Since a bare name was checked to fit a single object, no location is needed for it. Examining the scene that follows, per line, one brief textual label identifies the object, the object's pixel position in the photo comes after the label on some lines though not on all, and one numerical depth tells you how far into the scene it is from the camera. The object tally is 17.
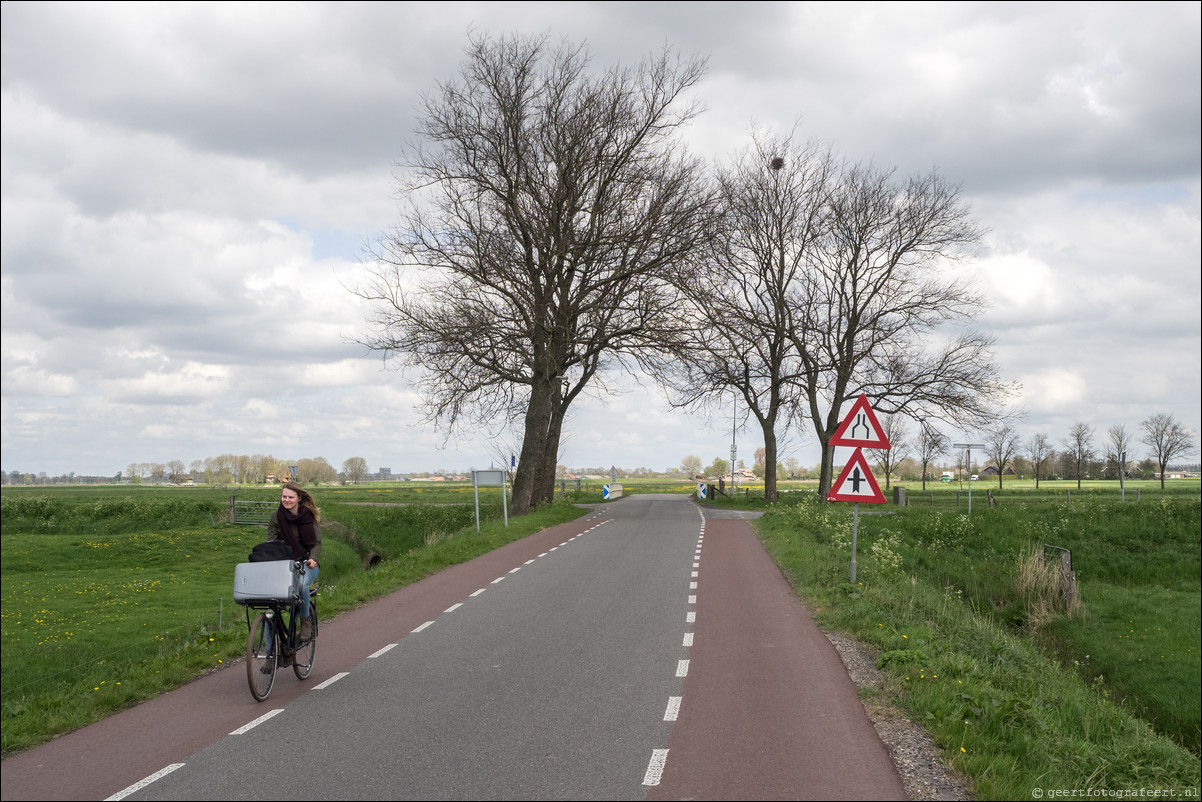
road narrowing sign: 12.48
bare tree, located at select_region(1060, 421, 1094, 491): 82.88
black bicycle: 7.12
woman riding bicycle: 8.03
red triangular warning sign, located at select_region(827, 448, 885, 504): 12.44
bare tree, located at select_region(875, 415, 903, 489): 69.74
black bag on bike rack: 7.61
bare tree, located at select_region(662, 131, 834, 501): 37.75
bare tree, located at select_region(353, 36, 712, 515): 28.30
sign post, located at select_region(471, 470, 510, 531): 22.24
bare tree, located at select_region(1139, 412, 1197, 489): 73.56
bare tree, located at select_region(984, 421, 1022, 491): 77.25
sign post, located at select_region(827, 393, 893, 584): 12.46
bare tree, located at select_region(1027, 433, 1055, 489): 90.19
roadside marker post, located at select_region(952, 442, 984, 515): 32.75
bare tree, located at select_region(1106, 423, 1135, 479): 80.06
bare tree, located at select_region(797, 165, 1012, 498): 36.34
